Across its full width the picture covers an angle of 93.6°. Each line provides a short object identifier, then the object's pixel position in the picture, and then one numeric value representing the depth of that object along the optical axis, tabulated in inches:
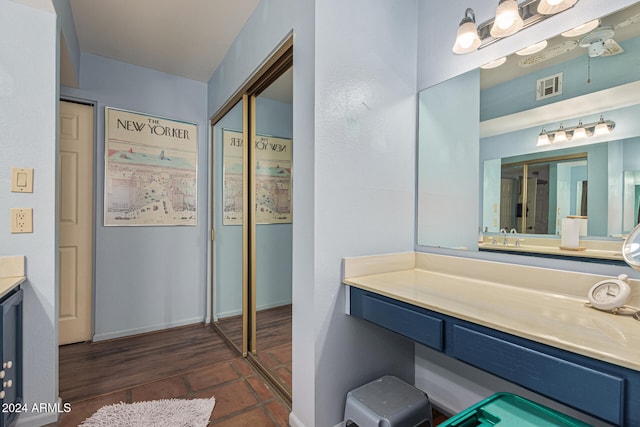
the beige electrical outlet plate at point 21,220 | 64.4
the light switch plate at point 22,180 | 64.4
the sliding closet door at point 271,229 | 87.5
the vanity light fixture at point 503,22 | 51.4
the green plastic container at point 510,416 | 36.9
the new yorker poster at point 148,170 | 112.9
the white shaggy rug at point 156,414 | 68.0
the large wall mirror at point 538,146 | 47.3
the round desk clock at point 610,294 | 41.3
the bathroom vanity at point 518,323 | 30.8
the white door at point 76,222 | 106.9
